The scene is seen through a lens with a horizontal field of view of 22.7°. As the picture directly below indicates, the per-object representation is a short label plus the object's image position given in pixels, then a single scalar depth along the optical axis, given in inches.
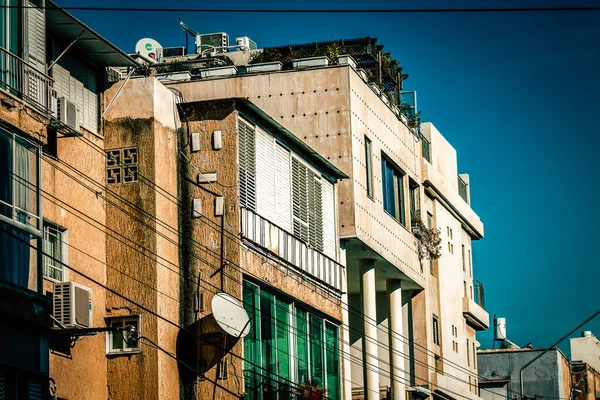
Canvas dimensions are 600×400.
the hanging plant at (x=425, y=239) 1943.9
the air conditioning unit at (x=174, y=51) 2031.3
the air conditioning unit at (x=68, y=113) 1208.4
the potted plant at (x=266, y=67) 1742.1
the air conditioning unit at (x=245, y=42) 2058.3
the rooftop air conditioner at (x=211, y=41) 2082.9
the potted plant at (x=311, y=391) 1434.5
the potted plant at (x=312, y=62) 1724.9
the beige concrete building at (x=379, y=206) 1686.8
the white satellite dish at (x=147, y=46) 1932.8
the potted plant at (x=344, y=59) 1743.4
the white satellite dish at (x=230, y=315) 1261.1
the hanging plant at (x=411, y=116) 1969.7
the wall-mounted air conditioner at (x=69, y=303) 1169.4
